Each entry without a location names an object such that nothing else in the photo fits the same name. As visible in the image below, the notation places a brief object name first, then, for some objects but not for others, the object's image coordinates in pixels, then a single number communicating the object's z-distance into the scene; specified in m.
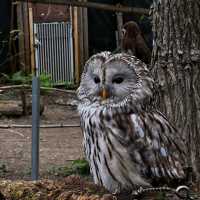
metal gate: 13.34
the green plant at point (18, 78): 12.87
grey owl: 3.32
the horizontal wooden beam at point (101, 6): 8.53
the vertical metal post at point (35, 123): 5.08
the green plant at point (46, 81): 12.66
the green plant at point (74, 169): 6.48
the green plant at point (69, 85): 13.18
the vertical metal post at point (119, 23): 13.23
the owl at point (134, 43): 11.68
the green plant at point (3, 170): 6.81
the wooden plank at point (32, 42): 13.12
